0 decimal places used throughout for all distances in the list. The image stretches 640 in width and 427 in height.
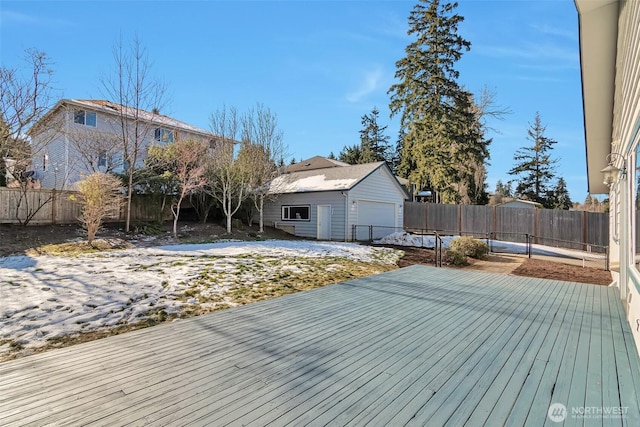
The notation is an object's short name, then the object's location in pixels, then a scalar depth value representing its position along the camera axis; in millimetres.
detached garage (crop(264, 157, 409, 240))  15836
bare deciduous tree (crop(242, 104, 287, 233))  15766
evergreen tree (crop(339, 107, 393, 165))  41875
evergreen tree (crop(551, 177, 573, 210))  32094
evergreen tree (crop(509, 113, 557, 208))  32344
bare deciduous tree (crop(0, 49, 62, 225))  9711
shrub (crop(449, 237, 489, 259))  10945
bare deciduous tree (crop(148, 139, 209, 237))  13844
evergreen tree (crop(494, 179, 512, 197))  51766
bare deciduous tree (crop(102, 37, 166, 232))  13055
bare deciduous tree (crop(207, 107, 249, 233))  14938
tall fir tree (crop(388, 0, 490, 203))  23703
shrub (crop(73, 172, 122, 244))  9289
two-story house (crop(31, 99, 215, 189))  15164
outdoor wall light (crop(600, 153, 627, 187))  4710
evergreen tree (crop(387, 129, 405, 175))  42594
